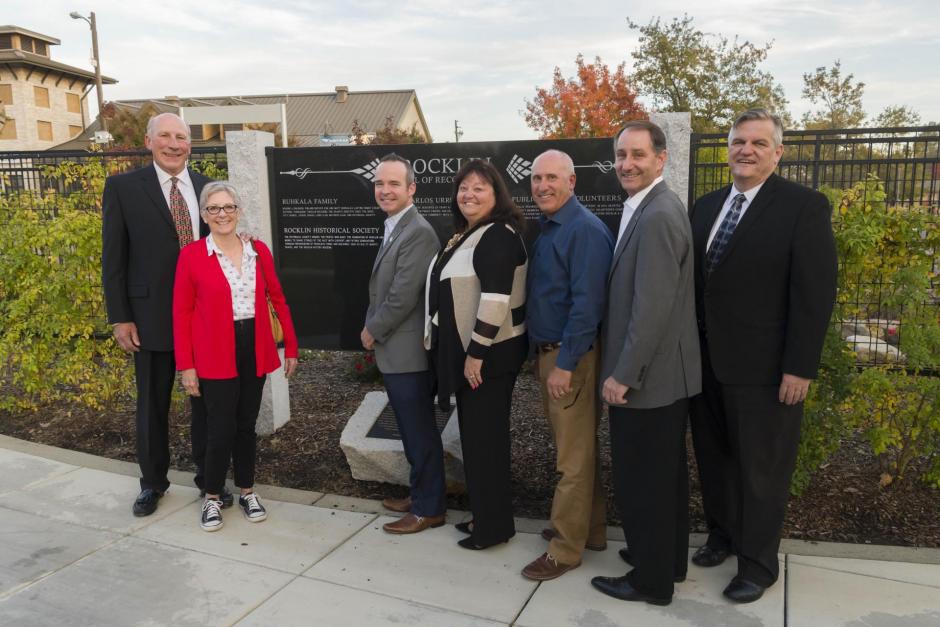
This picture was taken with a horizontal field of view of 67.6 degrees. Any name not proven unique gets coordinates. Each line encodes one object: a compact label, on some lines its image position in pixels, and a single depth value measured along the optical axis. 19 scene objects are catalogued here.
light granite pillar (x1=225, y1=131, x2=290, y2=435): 5.31
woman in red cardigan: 3.82
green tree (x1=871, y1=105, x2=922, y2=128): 24.19
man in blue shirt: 3.16
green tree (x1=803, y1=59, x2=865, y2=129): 23.64
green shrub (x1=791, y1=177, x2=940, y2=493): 3.84
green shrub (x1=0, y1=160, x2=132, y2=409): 5.70
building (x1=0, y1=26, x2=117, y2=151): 44.19
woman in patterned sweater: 3.38
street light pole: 29.28
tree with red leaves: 22.95
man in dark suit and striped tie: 2.96
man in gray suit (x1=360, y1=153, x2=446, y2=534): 3.78
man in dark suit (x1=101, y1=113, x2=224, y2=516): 4.08
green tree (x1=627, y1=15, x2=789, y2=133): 22.92
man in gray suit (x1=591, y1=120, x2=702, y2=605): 2.91
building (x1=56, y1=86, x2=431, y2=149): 48.66
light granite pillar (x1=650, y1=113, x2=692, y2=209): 4.43
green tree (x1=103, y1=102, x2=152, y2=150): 22.98
